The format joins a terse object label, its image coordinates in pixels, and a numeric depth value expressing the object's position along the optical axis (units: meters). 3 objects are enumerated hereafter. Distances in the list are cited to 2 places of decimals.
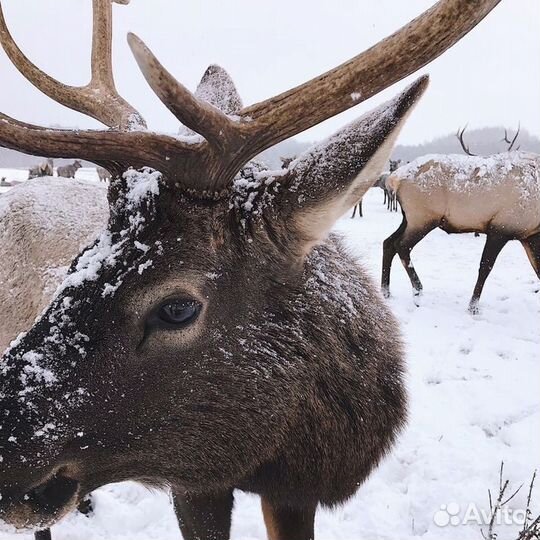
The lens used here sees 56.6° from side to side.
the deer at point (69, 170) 27.84
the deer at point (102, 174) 19.66
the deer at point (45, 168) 21.02
